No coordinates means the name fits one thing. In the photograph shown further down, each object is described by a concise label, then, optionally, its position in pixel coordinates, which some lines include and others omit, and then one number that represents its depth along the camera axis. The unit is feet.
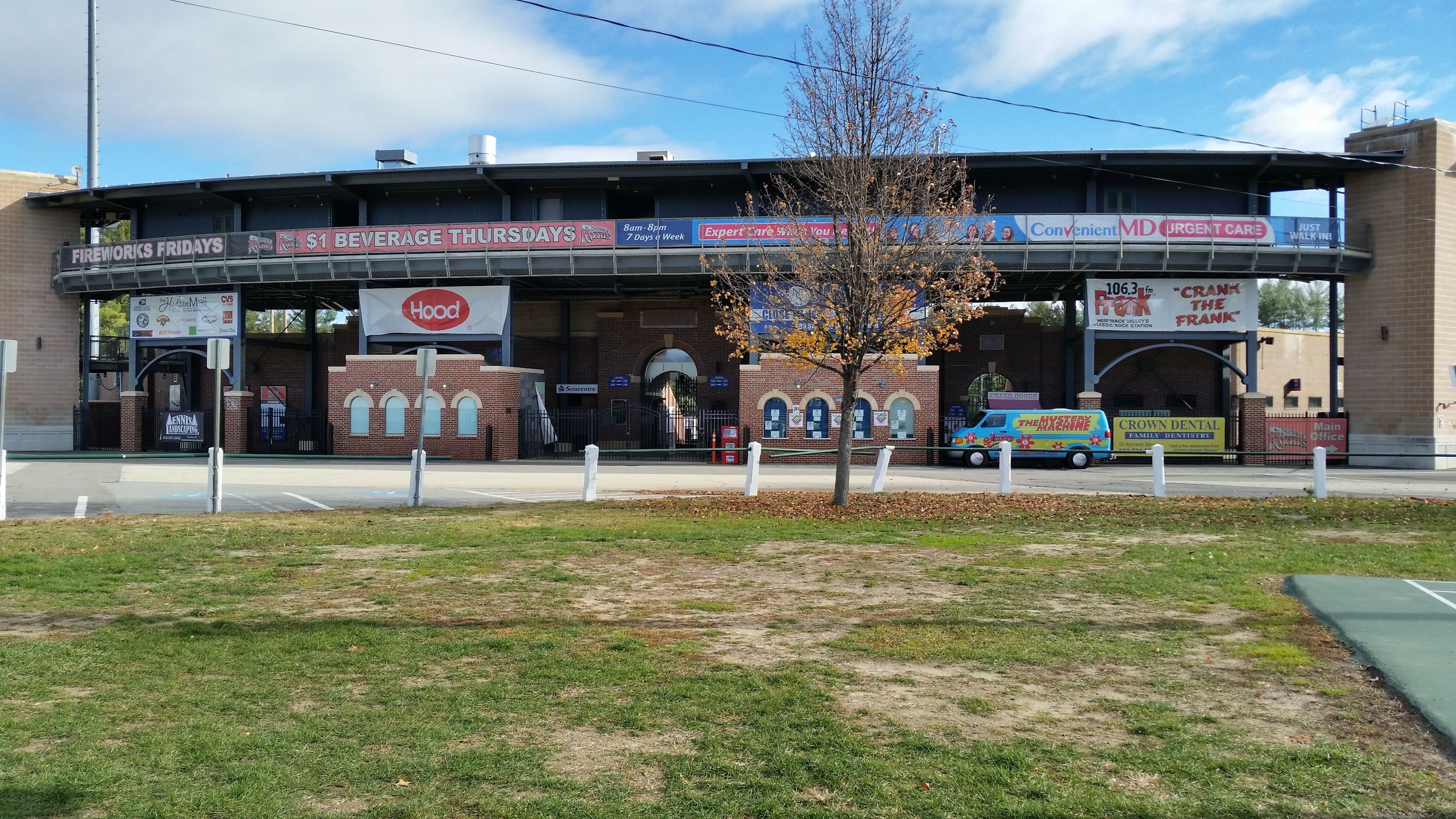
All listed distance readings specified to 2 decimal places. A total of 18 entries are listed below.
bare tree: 50.75
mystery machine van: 97.09
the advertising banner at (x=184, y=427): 122.62
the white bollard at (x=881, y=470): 64.49
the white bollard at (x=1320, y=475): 58.95
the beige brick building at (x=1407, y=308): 98.43
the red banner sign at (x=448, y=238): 107.76
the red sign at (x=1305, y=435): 103.55
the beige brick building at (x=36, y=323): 123.54
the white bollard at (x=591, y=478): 58.03
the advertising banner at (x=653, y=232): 106.11
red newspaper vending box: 104.83
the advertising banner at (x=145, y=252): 116.16
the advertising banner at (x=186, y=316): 119.96
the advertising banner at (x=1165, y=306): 104.47
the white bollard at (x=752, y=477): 59.87
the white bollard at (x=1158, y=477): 59.77
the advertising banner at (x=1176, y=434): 103.04
